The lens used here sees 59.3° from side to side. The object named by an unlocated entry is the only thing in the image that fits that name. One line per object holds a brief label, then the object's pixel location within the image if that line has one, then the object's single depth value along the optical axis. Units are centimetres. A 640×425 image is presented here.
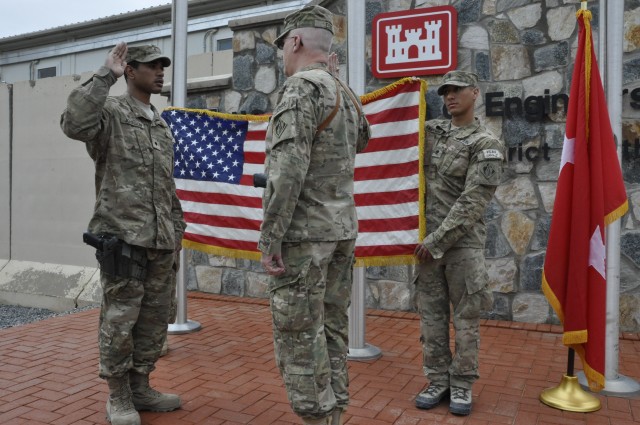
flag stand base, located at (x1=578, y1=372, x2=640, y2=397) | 331
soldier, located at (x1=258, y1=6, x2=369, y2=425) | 222
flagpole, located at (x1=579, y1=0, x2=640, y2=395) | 334
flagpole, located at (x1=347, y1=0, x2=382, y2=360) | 399
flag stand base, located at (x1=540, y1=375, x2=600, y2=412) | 309
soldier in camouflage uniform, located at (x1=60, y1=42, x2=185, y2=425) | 279
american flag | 395
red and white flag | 316
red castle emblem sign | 513
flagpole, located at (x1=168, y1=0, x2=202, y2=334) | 469
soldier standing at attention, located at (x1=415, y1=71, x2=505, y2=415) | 301
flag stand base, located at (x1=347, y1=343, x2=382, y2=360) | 403
